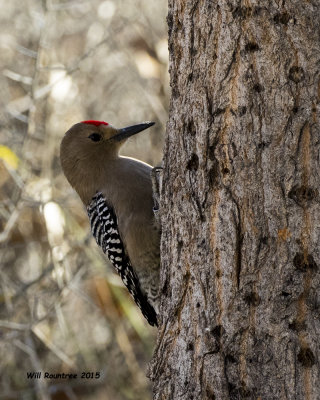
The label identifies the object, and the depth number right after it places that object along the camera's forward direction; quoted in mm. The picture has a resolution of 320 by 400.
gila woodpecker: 8930
